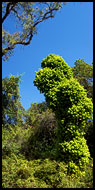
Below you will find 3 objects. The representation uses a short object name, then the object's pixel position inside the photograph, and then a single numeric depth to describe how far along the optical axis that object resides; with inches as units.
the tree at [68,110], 267.6
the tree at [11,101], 378.1
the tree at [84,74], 425.4
